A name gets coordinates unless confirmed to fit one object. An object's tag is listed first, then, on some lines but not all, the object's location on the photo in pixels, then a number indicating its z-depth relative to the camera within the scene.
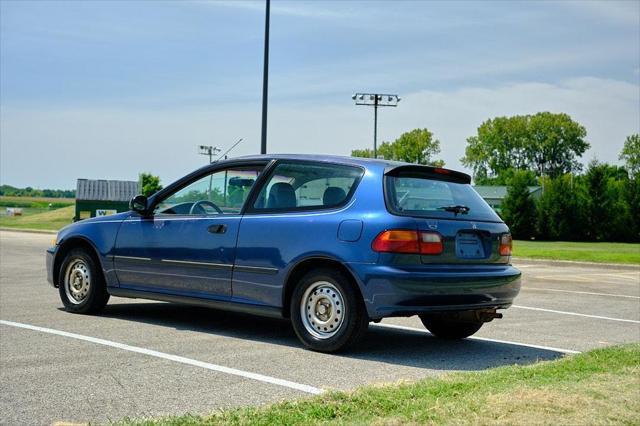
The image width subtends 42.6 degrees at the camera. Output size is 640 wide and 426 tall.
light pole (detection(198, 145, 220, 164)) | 72.00
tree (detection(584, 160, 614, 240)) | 56.44
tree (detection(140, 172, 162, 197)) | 99.51
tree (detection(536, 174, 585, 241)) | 57.12
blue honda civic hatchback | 6.79
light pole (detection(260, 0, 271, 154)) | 23.59
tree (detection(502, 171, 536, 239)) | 58.75
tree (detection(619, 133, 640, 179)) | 129.70
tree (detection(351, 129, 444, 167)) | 117.56
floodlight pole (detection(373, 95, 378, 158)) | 57.57
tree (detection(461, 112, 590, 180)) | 136.75
